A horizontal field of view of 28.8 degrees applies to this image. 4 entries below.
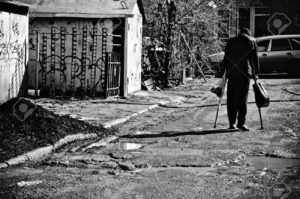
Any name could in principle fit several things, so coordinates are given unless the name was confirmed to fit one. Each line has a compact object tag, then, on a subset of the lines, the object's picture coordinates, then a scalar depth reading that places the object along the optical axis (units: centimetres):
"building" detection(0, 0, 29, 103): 1227
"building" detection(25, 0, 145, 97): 1620
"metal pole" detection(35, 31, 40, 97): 1587
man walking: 1088
